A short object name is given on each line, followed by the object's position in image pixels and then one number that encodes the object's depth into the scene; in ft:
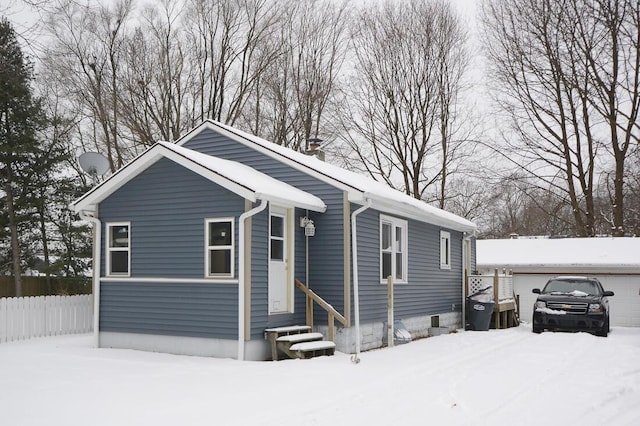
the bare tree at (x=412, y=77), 99.76
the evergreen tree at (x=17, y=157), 81.41
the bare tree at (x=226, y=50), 94.99
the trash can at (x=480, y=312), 63.21
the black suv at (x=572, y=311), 57.47
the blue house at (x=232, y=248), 38.93
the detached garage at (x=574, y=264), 74.02
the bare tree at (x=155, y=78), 93.50
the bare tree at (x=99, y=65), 90.63
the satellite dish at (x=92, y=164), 49.65
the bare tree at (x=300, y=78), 99.04
